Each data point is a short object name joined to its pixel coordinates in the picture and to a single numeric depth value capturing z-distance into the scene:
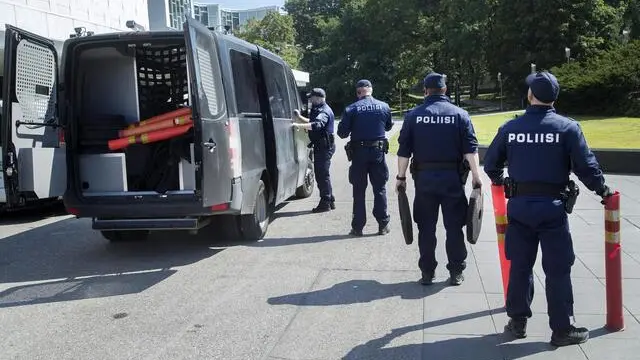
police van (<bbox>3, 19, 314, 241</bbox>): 6.12
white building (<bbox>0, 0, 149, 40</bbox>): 15.25
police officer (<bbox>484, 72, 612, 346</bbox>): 4.03
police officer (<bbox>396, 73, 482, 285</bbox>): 5.35
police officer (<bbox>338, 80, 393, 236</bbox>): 7.51
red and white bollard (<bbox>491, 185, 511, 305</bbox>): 4.70
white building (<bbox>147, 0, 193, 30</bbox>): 28.33
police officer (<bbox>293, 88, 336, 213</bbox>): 9.09
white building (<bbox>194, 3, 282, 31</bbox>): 84.80
